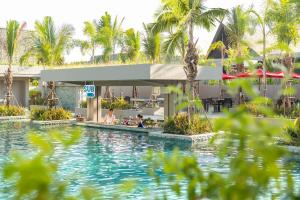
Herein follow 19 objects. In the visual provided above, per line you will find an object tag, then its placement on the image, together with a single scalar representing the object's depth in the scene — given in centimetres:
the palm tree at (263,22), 2178
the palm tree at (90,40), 3512
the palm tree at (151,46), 2970
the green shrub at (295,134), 1392
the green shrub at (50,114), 2439
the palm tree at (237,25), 2810
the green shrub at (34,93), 3734
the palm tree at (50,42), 2621
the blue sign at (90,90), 2308
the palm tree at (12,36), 2695
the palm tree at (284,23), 2242
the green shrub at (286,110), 2137
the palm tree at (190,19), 1758
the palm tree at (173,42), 1823
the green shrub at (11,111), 2739
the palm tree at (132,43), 3188
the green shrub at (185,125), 1767
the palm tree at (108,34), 3247
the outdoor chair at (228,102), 2864
